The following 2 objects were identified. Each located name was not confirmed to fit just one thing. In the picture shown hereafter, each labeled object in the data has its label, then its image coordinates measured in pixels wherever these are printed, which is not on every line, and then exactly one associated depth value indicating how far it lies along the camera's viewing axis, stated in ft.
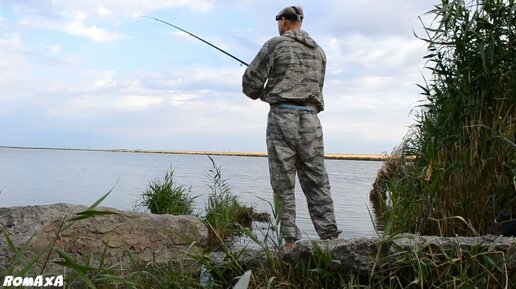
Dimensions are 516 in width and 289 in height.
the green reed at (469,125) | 15.90
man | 17.61
